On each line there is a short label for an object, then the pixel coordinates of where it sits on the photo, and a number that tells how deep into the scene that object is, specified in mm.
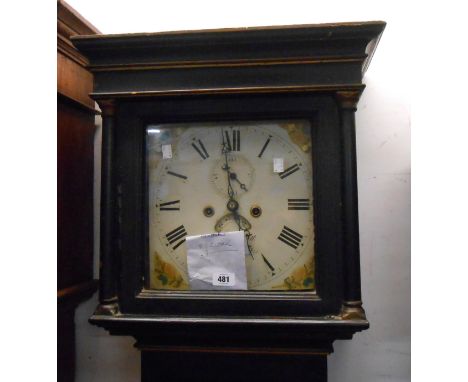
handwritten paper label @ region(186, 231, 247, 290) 758
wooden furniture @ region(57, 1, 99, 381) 867
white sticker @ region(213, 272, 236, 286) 758
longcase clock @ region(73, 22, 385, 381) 722
